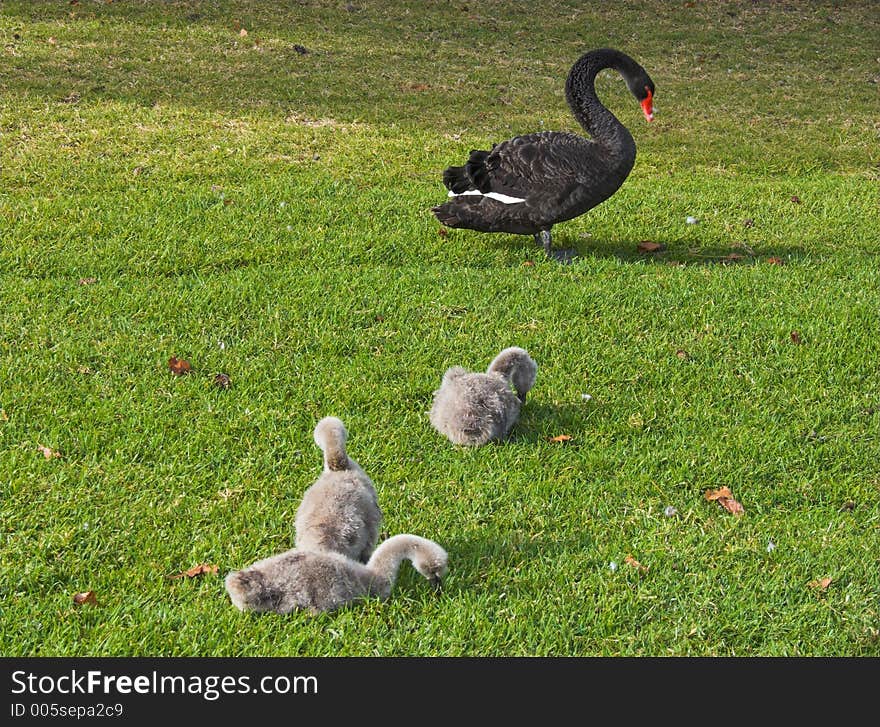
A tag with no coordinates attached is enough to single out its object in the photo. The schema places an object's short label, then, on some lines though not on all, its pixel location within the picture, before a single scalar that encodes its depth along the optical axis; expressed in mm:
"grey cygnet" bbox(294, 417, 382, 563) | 7566
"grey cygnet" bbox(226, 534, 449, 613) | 7082
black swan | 14852
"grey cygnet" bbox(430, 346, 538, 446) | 9594
